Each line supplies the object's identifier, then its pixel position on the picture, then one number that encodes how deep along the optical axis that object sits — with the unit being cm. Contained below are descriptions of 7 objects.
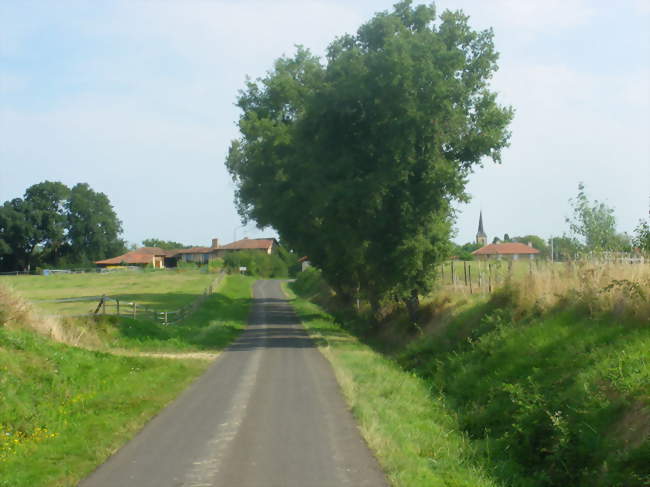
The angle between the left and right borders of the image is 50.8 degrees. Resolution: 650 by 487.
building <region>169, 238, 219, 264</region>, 17005
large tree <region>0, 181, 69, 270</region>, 11331
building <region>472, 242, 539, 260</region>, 9906
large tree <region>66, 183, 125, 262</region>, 12288
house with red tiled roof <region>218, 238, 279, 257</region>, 15914
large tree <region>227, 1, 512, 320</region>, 2616
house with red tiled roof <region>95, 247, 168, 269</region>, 14319
